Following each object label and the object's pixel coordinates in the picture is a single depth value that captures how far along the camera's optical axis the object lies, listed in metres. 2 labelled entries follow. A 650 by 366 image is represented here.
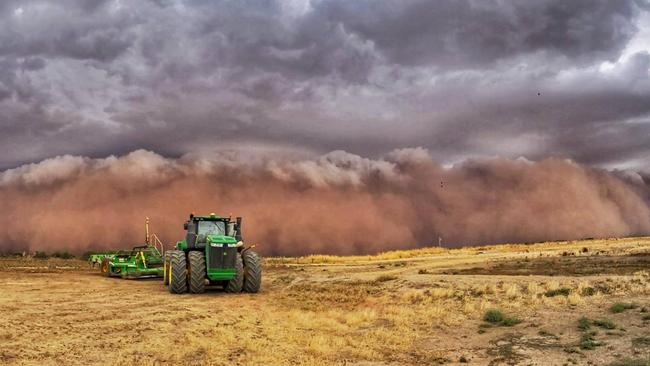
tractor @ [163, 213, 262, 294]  25.98
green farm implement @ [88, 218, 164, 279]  38.25
